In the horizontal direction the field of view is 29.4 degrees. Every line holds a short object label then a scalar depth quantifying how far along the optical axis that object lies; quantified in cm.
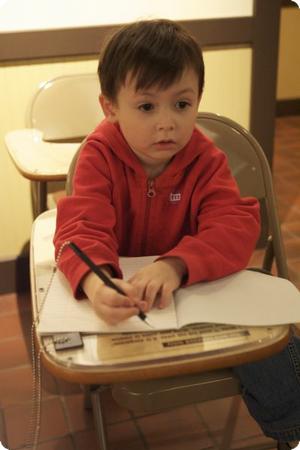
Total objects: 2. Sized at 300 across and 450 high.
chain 156
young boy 93
